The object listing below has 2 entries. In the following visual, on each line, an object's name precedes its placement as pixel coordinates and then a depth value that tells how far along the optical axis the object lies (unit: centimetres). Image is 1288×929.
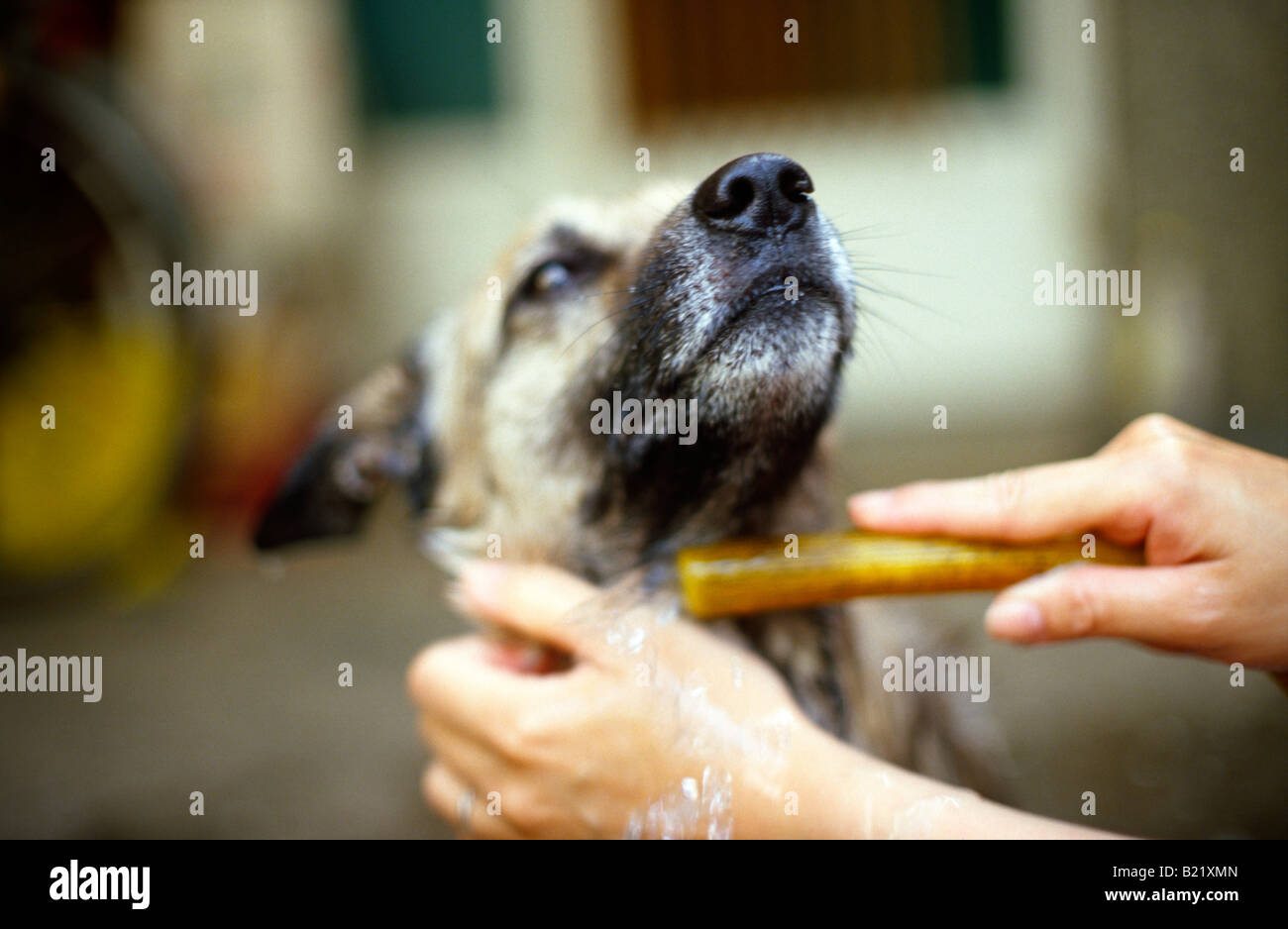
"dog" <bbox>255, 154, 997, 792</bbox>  76
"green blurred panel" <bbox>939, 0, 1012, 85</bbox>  198
